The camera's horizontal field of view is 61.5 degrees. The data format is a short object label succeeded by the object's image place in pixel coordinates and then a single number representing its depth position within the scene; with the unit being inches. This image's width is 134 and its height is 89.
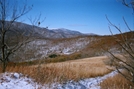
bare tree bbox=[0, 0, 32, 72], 199.7
